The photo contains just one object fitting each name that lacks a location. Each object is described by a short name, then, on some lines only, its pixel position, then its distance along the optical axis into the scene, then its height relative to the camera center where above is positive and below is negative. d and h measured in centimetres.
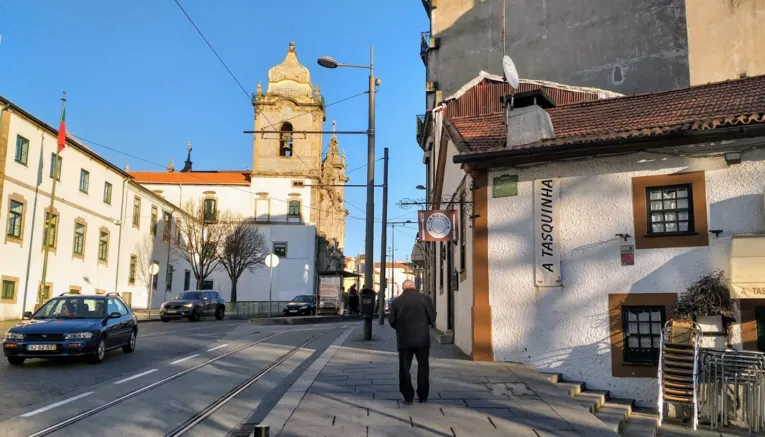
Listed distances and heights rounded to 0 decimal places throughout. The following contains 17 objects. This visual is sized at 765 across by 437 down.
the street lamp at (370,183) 1748 +321
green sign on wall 1174 +208
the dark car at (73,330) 1150 -85
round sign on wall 1362 +151
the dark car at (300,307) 4156 -111
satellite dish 1311 +476
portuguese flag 3120 +783
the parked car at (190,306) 3116 -90
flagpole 2986 +337
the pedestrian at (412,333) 805 -55
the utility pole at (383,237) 2407 +228
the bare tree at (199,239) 4972 +424
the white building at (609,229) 1018 +118
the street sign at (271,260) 3031 +151
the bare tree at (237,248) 5088 +351
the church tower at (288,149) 6222 +1465
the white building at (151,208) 3000 +583
